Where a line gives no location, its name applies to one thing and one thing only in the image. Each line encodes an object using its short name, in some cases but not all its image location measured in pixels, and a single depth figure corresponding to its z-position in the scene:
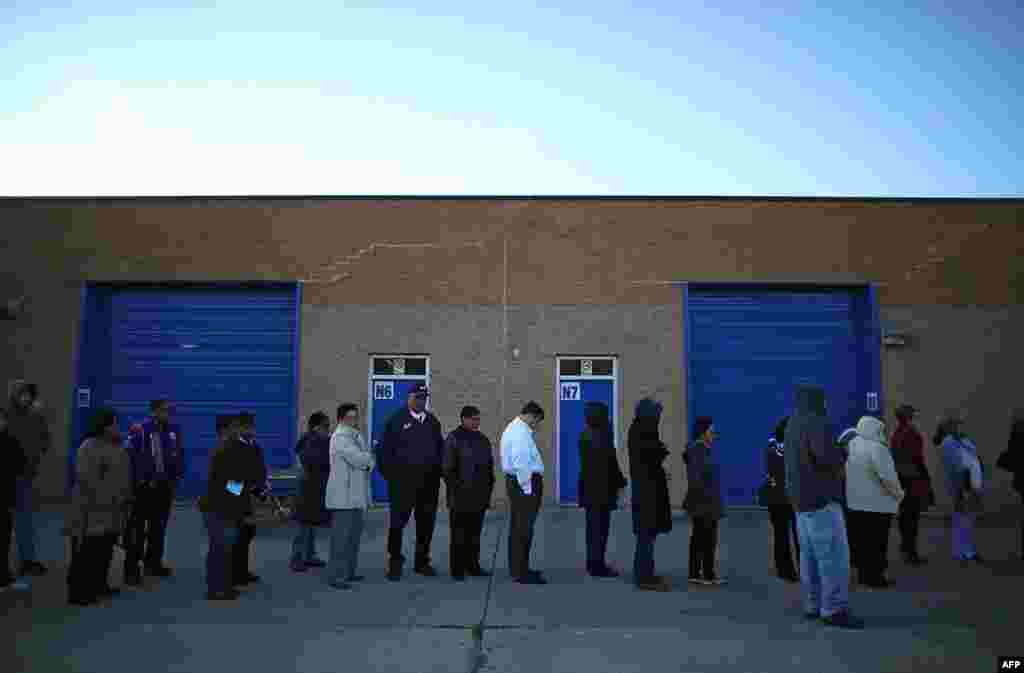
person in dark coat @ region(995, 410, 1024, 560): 8.88
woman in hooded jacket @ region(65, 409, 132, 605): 6.72
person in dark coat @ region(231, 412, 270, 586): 7.43
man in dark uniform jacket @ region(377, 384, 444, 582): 8.11
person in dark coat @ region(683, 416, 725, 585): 7.79
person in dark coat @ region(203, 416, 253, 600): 7.00
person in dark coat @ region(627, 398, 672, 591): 7.49
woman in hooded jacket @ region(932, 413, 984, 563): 8.96
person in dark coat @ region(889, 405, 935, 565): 8.91
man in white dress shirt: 7.90
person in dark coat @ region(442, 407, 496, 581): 8.09
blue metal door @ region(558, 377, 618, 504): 13.84
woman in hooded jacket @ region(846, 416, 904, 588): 7.34
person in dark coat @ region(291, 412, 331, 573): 8.37
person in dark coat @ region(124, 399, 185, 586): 7.79
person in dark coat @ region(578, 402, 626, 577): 8.05
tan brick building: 13.95
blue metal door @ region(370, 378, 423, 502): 14.02
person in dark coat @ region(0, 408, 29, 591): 7.14
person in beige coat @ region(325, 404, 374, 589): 7.56
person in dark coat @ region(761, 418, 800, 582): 7.91
